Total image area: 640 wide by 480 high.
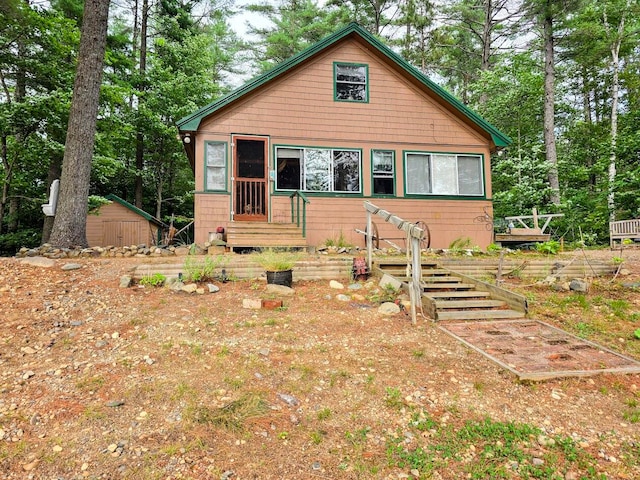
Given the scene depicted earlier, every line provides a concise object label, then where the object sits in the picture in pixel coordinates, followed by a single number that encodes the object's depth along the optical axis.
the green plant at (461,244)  9.48
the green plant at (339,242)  8.91
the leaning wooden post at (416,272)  4.43
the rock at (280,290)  4.98
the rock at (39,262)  5.21
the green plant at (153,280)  4.99
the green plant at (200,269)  5.21
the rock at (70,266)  5.19
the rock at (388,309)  4.38
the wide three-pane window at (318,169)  9.28
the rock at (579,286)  5.45
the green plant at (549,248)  8.20
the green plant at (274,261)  5.29
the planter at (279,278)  5.25
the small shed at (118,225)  13.83
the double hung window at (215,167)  8.75
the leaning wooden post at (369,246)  6.00
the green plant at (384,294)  4.85
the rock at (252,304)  4.39
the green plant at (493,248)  9.13
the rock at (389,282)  5.13
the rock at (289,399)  2.50
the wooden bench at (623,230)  12.38
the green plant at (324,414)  2.37
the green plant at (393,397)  2.53
